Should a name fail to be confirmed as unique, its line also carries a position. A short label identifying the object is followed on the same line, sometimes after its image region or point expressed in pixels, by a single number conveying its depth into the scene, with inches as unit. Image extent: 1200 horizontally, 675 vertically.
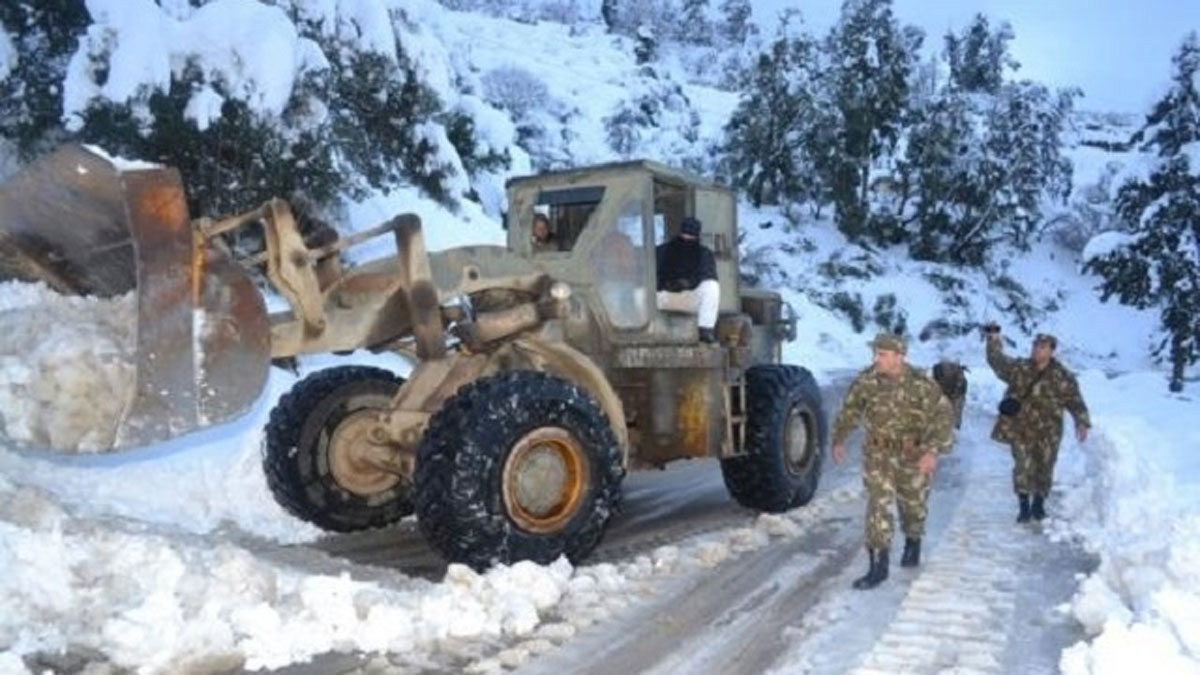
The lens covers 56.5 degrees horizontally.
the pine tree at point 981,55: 1924.2
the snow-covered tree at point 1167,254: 994.1
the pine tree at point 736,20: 2586.1
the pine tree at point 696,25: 2544.3
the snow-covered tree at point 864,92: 1523.1
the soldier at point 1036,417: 317.1
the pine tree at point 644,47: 1953.7
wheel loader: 188.9
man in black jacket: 298.4
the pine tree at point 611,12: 2466.7
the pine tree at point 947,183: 1520.7
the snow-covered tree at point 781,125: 1531.7
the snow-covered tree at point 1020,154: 1556.3
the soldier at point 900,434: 247.0
